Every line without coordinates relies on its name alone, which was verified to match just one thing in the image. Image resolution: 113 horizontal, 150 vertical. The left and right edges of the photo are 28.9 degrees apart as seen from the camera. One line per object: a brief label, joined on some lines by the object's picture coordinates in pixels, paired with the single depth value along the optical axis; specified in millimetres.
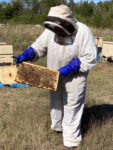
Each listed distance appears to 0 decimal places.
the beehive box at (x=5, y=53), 5812
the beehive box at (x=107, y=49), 8968
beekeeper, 2338
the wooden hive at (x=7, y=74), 5250
